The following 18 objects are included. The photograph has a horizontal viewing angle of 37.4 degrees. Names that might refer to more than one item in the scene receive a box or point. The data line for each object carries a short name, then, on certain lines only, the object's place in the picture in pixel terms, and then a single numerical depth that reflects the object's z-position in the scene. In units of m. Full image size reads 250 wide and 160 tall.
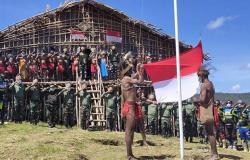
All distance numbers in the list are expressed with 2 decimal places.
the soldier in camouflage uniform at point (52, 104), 13.91
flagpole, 8.43
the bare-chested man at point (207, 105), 8.92
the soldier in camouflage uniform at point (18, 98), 14.03
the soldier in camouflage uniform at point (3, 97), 13.64
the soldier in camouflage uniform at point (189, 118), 15.32
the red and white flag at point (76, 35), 19.34
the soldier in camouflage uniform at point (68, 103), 14.08
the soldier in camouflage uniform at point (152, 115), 15.20
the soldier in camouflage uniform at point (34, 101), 14.18
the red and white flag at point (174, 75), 9.80
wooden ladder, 14.55
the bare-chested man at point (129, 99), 8.72
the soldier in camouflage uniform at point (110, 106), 14.23
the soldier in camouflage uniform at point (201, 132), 15.13
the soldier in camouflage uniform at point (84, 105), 13.90
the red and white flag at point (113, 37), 19.70
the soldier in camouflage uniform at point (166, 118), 15.28
